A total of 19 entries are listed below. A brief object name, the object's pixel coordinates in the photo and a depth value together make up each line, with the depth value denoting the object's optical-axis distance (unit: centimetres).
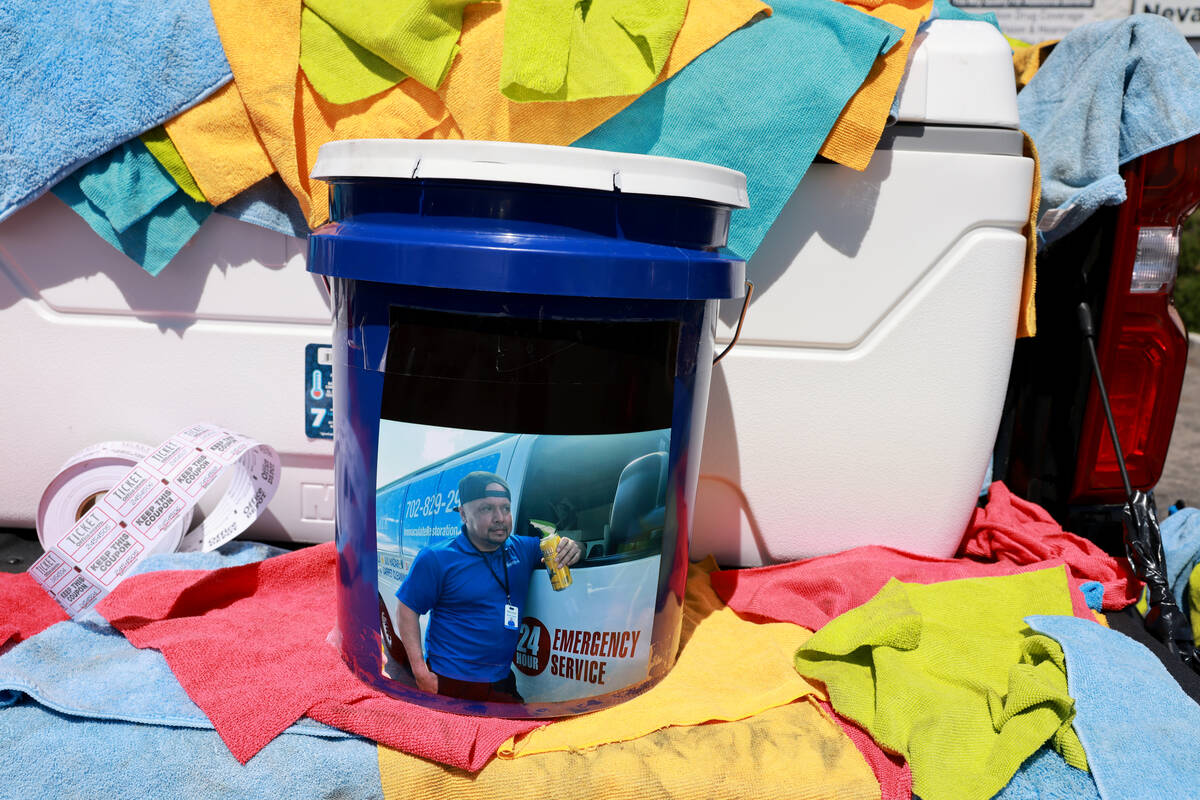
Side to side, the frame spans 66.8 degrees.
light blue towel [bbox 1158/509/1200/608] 157
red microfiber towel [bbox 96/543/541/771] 110
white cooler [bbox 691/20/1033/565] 143
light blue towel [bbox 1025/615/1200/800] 105
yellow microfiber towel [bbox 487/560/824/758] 116
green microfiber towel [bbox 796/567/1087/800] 109
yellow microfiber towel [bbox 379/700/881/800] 107
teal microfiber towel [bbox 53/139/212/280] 144
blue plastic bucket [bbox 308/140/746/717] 104
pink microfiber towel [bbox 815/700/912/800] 110
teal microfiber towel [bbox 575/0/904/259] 141
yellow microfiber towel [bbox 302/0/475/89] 137
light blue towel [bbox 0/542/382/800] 104
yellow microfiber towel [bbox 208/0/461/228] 142
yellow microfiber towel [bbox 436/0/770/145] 142
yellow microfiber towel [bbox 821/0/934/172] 138
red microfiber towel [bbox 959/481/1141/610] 158
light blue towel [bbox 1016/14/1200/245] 153
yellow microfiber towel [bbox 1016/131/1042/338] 148
